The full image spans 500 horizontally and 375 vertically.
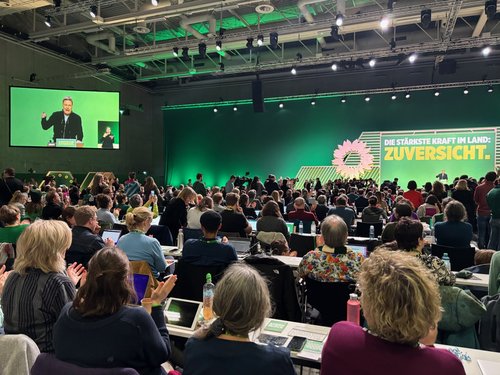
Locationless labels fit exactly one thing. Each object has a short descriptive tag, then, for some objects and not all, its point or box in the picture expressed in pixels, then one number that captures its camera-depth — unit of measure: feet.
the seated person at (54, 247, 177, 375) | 4.89
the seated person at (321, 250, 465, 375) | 4.25
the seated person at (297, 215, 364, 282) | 9.44
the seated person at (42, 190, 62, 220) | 17.52
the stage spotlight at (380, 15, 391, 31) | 28.13
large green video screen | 36.32
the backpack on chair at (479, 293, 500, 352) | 7.27
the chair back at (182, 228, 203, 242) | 16.87
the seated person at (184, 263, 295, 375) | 4.48
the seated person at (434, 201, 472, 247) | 14.20
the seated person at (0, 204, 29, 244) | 13.17
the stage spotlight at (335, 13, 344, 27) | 27.91
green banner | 44.16
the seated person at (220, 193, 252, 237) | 17.71
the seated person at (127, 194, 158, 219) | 20.34
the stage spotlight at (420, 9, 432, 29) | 27.96
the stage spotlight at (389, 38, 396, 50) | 35.70
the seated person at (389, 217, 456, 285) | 9.12
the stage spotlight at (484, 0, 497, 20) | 25.96
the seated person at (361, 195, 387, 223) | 20.99
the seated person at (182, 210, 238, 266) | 10.54
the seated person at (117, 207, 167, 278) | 11.28
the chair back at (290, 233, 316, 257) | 16.43
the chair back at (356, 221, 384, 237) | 20.36
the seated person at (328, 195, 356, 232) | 21.06
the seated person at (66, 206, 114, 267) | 12.08
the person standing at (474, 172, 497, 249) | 23.11
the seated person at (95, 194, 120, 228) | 19.42
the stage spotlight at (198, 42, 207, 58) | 36.09
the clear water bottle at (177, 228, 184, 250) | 16.65
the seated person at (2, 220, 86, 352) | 6.75
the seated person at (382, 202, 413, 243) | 15.62
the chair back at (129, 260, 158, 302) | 10.11
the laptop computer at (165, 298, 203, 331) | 7.73
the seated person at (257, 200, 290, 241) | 16.84
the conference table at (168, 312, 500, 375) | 6.14
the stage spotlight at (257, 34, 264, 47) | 33.91
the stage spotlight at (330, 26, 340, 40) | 31.83
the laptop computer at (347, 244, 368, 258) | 13.78
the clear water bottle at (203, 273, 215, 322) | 7.91
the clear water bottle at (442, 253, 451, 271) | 11.89
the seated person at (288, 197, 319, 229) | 20.71
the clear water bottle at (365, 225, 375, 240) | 19.13
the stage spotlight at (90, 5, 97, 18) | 30.68
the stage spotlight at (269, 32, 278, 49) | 33.63
